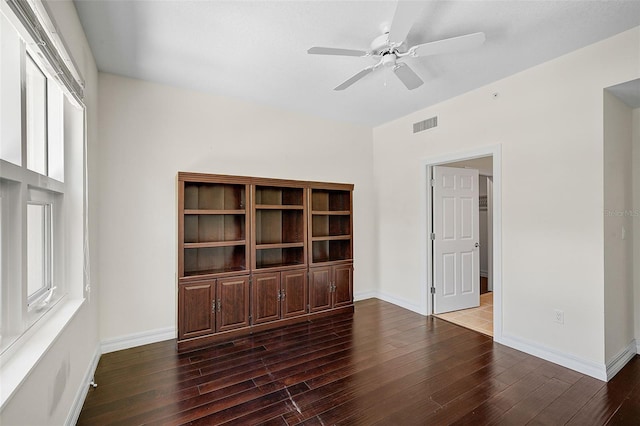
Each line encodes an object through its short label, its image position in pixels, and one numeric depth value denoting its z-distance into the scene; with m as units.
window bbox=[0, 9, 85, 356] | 1.35
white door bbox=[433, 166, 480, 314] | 4.04
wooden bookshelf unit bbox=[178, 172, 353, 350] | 3.06
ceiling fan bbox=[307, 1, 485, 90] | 1.79
